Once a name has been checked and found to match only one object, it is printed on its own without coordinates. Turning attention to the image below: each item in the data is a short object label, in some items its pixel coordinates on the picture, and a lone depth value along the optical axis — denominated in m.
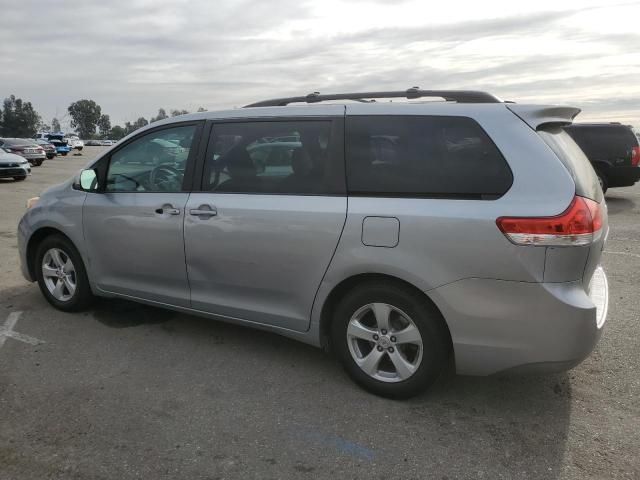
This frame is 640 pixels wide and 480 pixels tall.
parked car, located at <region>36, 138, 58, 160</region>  34.15
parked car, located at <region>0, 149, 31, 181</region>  17.09
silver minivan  2.72
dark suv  11.47
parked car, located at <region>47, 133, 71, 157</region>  41.22
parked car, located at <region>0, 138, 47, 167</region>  24.91
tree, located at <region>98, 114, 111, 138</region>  140.88
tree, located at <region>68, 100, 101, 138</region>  136.62
